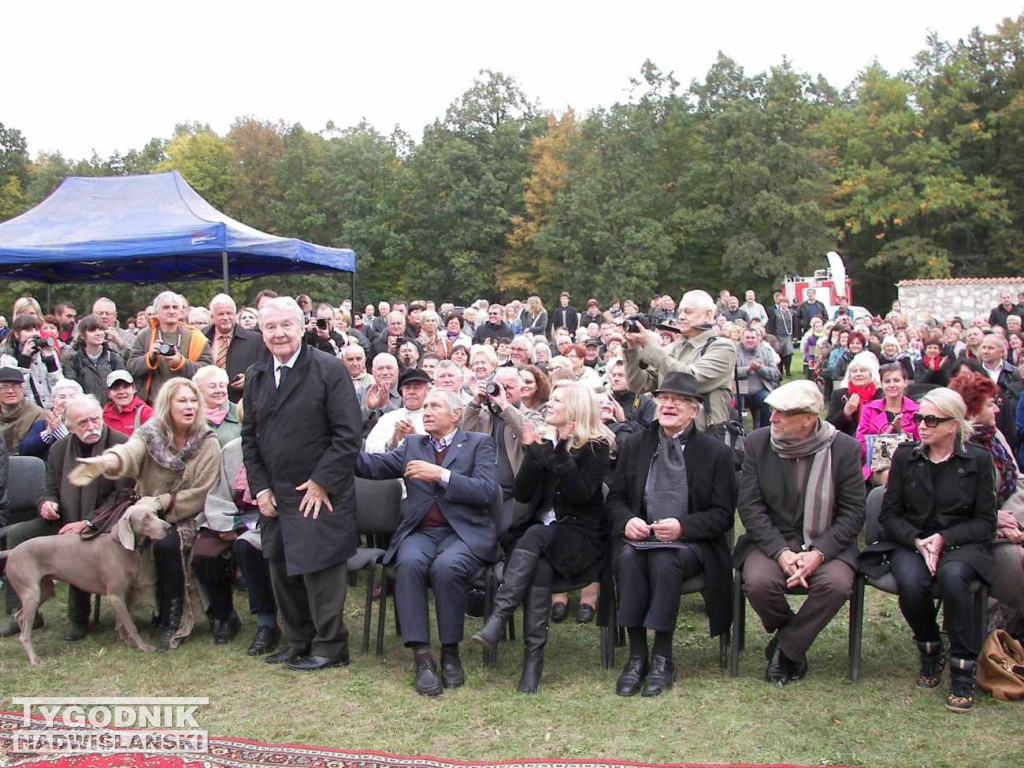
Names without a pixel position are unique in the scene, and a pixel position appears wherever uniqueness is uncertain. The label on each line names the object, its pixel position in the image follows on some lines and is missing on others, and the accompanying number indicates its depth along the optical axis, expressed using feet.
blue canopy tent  36.70
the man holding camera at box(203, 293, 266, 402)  21.91
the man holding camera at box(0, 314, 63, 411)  22.90
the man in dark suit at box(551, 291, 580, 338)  55.06
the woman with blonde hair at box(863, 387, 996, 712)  13.65
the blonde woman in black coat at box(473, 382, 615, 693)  14.66
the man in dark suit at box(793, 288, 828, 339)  56.08
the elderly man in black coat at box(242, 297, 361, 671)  14.73
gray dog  15.90
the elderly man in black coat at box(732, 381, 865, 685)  13.93
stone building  70.03
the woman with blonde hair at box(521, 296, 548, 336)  46.44
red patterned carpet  11.60
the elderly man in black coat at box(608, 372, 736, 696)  14.16
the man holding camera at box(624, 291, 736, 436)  16.57
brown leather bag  13.19
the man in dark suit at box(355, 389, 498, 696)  14.52
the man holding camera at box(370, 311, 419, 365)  31.45
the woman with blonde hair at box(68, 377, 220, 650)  16.53
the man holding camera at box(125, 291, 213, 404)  21.08
